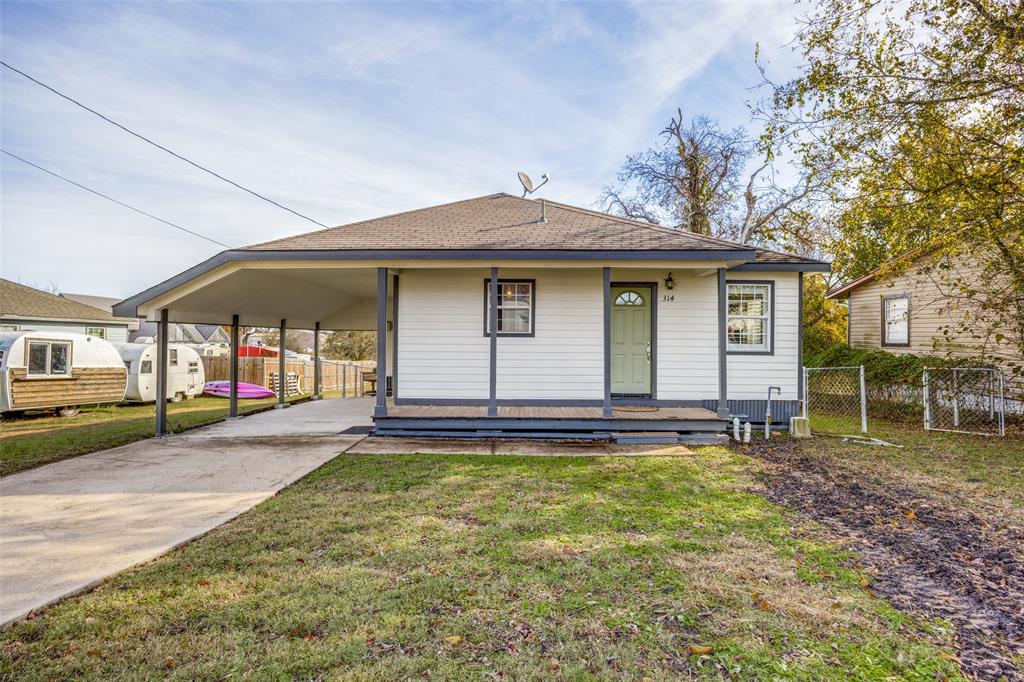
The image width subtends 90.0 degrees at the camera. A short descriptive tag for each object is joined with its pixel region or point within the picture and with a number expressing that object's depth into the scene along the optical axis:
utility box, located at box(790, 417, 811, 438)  8.91
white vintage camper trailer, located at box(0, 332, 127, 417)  11.43
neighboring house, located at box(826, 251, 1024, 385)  11.41
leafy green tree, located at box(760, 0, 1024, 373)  7.65
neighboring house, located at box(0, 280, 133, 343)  18.20
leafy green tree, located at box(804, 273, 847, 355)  18.55
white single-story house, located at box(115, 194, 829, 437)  9.07
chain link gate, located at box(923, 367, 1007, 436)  9.91
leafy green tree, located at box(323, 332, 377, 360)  29.86
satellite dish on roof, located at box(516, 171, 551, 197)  10.96
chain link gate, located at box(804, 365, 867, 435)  11.81
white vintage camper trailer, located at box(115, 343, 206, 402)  15.05
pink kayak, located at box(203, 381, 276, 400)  17.55
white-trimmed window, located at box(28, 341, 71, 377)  11.84
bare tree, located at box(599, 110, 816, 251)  24.50
